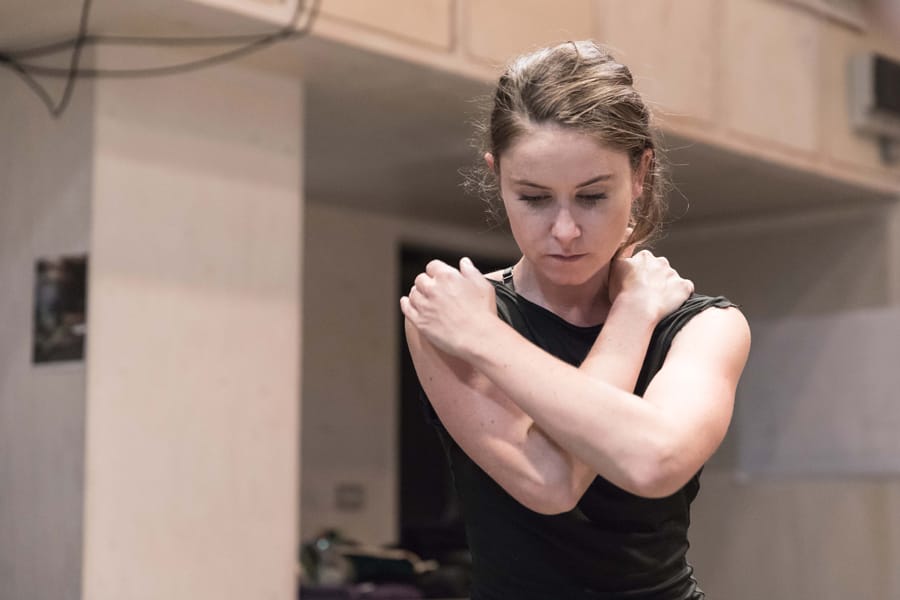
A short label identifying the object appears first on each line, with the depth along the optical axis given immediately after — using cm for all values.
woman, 264
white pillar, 648
